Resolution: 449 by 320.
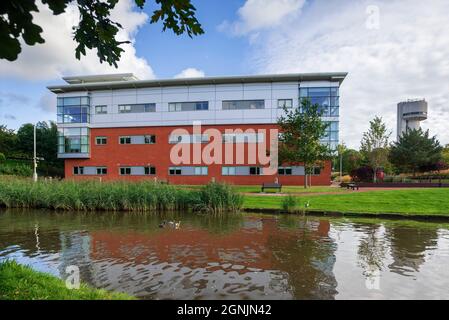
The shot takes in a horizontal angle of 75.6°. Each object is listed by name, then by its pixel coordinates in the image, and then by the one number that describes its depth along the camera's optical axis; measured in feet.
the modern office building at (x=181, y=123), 118.52
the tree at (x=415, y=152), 139.07
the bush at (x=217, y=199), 57.87
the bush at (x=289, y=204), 56.29
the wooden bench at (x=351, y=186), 90.05
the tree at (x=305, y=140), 88.22
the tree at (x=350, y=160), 185.61
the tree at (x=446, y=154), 163.80
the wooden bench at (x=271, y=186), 84.48
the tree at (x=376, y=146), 121.08
